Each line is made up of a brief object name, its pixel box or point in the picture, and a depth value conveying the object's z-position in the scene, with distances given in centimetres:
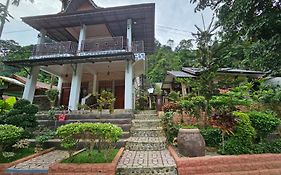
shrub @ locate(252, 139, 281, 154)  466
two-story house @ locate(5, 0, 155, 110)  1027
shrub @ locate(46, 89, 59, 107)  1098
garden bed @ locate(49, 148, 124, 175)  373
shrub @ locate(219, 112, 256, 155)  466
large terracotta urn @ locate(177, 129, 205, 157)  452
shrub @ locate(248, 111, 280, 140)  500
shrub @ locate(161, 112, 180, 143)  612
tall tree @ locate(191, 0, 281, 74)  720
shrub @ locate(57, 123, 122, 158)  414
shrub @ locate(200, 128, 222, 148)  552
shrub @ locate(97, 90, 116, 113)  866
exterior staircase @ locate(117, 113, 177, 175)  399
